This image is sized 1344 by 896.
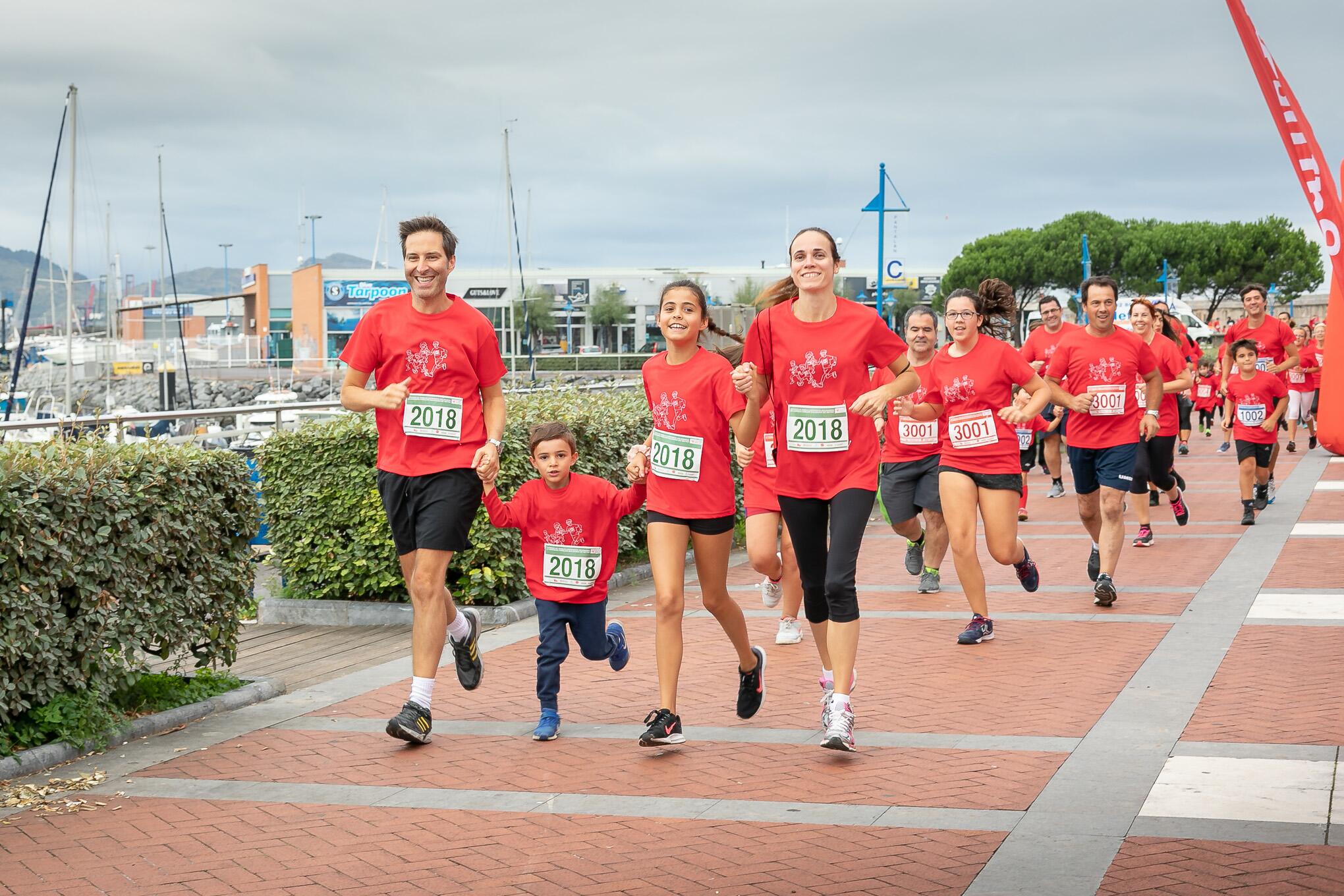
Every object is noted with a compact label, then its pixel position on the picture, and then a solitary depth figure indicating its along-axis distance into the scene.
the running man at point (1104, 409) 9.90
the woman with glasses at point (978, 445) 8.45
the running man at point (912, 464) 9.71
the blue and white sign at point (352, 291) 92.38
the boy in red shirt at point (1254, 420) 14.40
